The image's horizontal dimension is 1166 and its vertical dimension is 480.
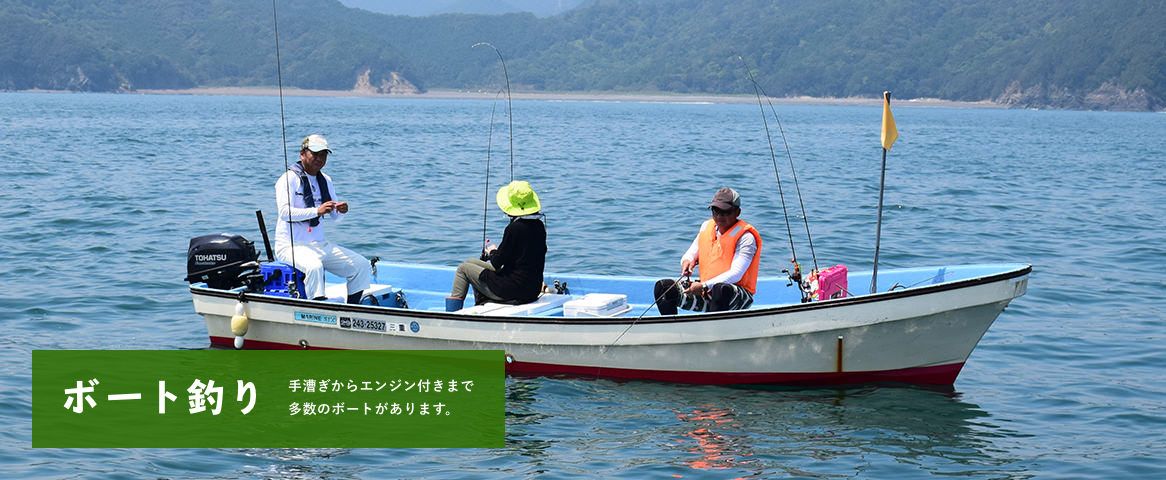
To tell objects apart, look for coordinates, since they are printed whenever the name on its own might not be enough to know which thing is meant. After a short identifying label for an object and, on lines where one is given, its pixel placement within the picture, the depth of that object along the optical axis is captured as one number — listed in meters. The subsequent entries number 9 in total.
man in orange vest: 8.95
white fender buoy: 9.89
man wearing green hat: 9.16
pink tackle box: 9.38
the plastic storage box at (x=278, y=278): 10.04
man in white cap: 9.56
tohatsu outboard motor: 10.08
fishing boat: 8.55
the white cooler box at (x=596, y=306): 9.33
